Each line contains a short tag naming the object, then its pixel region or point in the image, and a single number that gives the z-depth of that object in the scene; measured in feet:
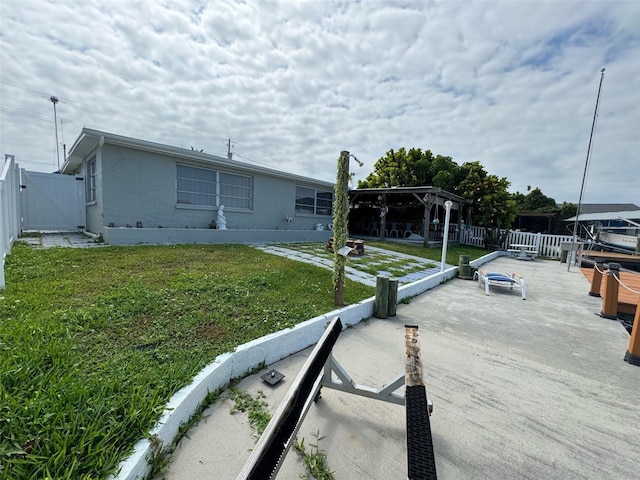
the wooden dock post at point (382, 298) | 14.37
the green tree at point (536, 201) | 113.55
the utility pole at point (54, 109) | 79.61
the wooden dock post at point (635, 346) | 10.50
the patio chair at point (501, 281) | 20.52
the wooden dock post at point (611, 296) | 15.53
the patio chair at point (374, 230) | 56.11
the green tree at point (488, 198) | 53.47
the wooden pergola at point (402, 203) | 42.11
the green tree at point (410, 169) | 64.20
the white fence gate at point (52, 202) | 30.35
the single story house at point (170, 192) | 25.79
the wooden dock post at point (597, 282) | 21.22
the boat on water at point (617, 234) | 38.22
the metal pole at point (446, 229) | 23.86
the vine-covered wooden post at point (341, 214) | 12.98
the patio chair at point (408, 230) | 53.27
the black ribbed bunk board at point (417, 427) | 3.52
